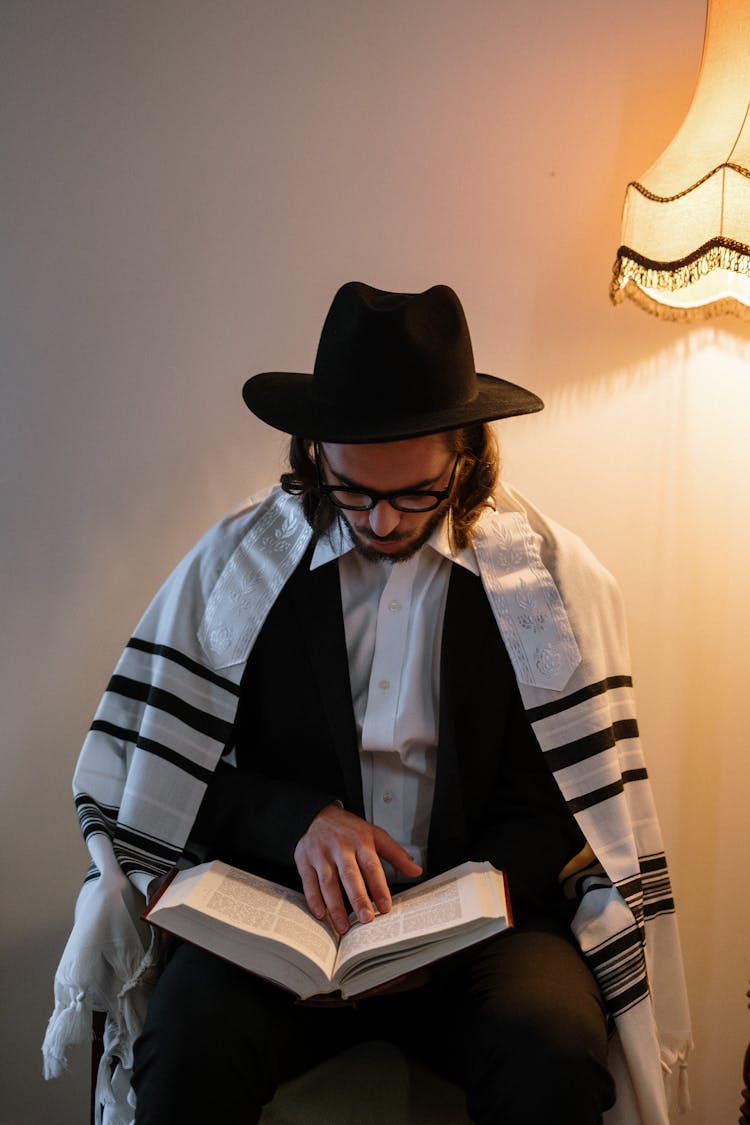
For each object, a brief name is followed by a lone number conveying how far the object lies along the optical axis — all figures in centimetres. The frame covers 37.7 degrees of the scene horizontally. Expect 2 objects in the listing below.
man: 153
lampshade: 170
